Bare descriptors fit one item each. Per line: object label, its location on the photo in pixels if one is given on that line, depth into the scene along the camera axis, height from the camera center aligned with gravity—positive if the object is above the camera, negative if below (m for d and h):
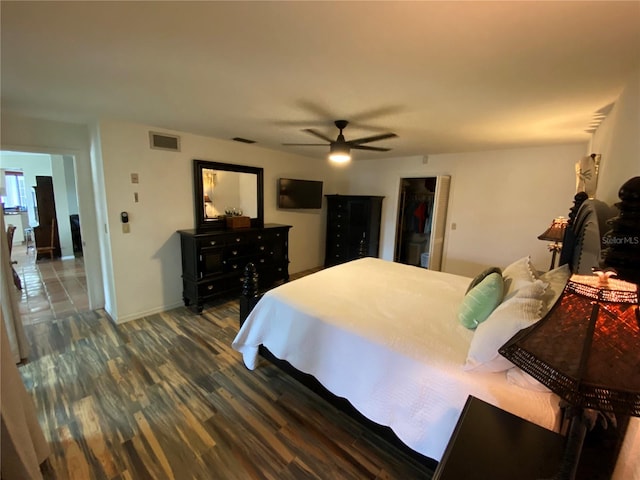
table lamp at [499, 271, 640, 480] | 0.68 -0.38
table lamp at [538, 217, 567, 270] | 2.65 -0.23
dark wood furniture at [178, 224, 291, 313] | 3.31 -0.81
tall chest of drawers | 5.03 -0.47
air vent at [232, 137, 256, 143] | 3.62 +0.79
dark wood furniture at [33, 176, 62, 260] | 5.52 -0.59
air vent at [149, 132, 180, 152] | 3.11 +0.63
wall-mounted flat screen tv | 4.57 +0.12
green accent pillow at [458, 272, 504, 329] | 1.69 -0.60
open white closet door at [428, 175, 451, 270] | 4.27 -0.28
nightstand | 0.91 -0.88
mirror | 3.55 +0.06
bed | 1.31 -0.83
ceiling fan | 2.54 +0.52
